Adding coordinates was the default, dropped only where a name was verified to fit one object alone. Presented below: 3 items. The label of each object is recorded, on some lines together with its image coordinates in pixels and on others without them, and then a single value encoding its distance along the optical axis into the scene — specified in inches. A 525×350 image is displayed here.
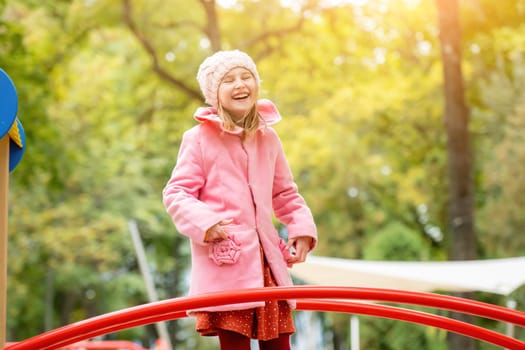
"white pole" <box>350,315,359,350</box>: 465.6
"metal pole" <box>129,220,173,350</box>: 494.3
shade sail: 390.6
